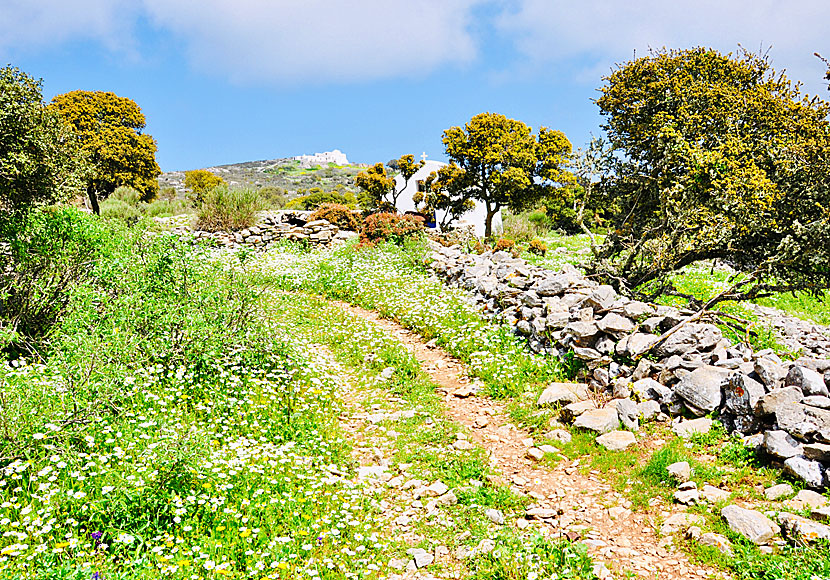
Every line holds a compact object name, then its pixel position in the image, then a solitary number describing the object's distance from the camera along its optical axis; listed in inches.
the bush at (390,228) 755.4
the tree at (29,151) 359.6
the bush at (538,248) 796.6
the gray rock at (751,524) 163.3
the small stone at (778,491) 183.5
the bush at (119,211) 869.8
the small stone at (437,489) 208.1
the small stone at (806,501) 173.5
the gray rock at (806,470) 184.4
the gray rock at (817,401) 202.4
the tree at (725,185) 366.3
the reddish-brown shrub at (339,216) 882.1
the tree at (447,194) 992.8
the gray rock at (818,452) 186.4
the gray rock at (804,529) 157.6
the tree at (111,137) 1002.1
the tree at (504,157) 956.0
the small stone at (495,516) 188.5
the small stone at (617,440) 232.8
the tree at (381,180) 1062.4
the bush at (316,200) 1534.9
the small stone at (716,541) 163.3
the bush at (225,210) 895.1
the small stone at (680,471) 202.5
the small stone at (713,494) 187.2
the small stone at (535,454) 236.1
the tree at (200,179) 1986.1
